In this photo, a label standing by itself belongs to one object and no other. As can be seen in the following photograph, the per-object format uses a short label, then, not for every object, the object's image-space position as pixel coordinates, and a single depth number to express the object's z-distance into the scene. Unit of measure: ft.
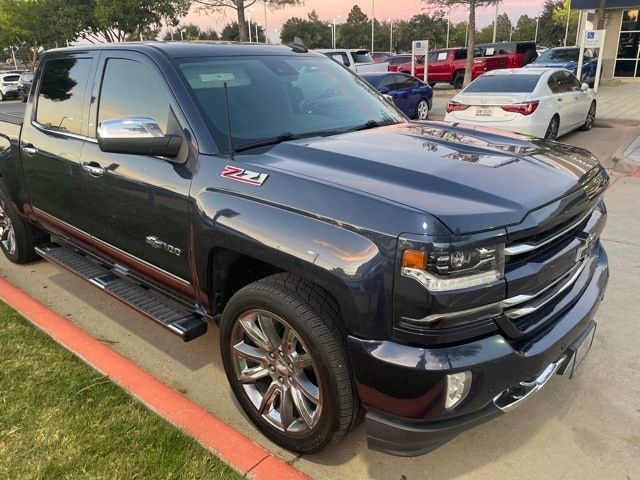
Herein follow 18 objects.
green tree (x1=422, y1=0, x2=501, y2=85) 74.23
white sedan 31.01
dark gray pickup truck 6.63
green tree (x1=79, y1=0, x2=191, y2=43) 124.16
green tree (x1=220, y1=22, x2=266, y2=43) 201.57
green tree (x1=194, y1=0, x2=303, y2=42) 85.81
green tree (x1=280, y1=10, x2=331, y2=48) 243.19
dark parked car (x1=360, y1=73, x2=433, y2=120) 45.09
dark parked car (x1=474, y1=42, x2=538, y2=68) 80.02
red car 80.38
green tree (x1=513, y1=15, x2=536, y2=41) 258.57
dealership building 86.48
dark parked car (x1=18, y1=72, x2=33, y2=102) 95.39
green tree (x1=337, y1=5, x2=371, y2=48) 260.42
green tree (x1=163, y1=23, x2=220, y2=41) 197.57
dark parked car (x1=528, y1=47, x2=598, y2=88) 69.31
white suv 102.94
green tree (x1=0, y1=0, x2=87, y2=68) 137.39
